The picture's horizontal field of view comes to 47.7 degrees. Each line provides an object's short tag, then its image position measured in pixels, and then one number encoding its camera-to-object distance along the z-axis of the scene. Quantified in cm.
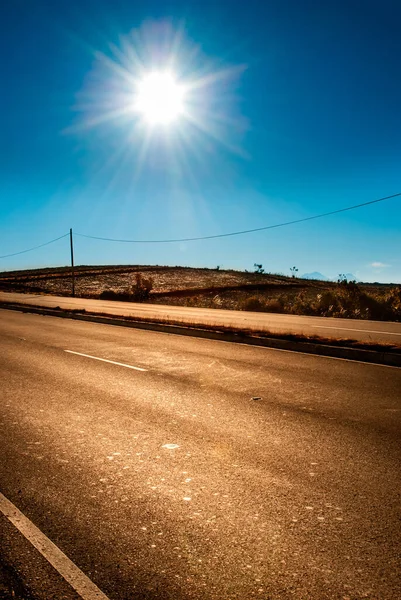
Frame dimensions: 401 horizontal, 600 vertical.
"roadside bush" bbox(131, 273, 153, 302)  3878
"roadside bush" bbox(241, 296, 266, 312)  2757
